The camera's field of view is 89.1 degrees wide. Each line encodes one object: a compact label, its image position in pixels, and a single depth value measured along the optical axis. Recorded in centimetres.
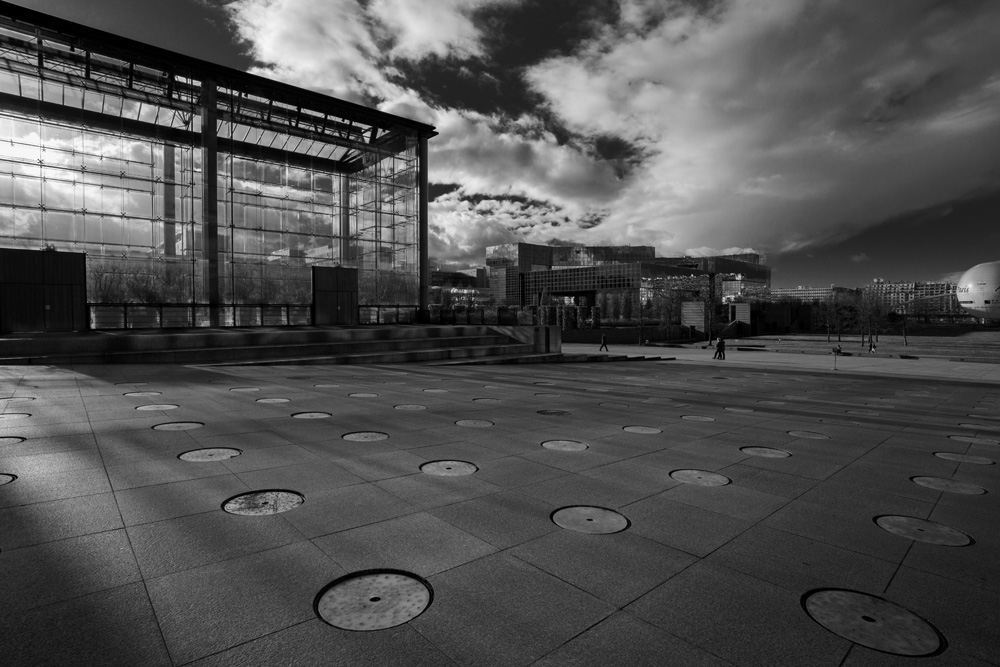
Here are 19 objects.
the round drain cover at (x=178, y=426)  662
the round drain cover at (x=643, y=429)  746
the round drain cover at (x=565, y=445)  629
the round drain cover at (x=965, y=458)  626
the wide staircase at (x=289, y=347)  1485
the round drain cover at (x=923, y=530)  378
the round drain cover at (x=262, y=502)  400
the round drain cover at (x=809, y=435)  748
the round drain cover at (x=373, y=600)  263
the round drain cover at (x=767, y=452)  624
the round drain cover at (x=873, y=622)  255
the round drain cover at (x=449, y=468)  515
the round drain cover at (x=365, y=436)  644
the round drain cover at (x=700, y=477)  506
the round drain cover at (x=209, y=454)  532
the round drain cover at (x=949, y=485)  500
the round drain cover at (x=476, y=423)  758
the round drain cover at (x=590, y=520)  386
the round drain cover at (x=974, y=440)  754
